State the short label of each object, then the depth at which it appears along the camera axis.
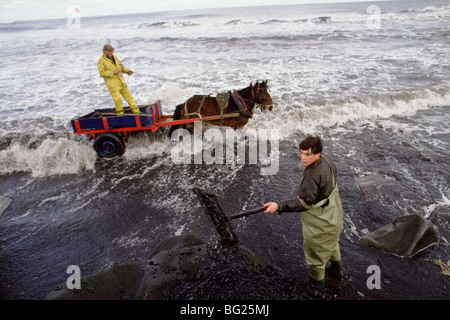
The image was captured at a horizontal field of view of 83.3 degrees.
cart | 6.32
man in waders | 2.74
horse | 6.93
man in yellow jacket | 6.20
